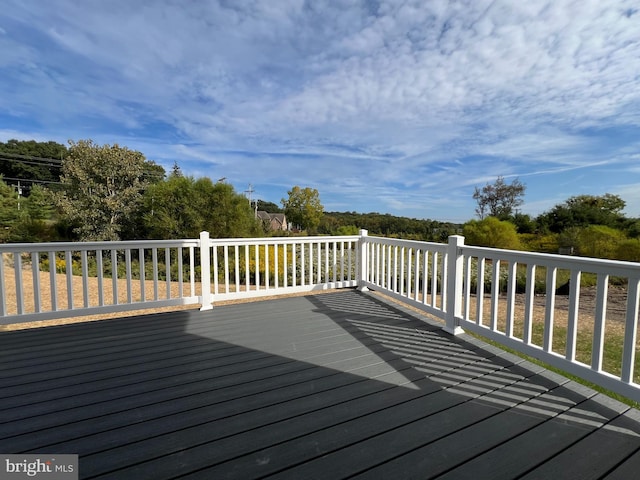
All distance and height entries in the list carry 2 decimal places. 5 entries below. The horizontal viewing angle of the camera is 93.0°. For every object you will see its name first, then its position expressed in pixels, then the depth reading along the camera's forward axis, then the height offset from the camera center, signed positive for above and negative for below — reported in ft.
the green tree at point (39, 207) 46.88 +2.18
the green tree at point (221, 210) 39.22 +1.60
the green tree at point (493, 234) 45.62 -1.59
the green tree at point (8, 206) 45.32 +2.37
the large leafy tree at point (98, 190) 39.09 +4.16
